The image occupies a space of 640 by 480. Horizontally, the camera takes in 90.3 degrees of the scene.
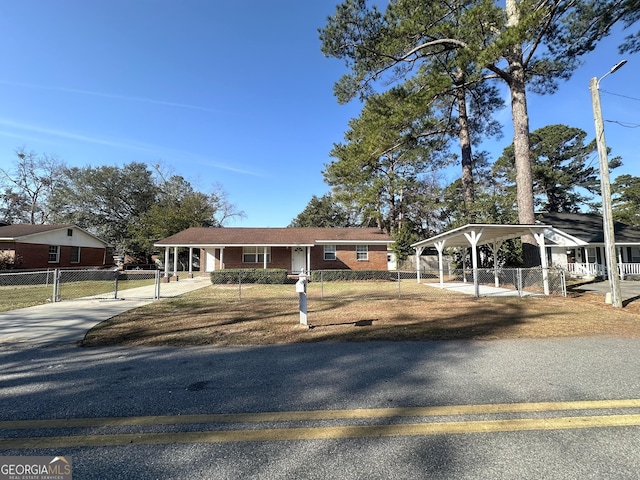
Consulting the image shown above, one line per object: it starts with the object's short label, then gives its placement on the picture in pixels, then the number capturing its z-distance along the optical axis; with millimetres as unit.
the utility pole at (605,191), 9477
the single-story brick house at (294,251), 23469
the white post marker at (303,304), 6801
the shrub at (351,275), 20047
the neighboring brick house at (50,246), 21750
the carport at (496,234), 12305
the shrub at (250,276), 17953
